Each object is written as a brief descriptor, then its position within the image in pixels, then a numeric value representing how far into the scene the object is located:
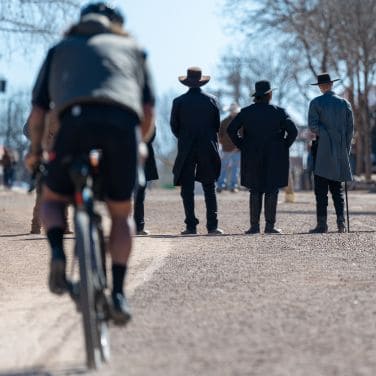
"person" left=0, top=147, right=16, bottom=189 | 64.62
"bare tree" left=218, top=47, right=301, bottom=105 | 83.06
